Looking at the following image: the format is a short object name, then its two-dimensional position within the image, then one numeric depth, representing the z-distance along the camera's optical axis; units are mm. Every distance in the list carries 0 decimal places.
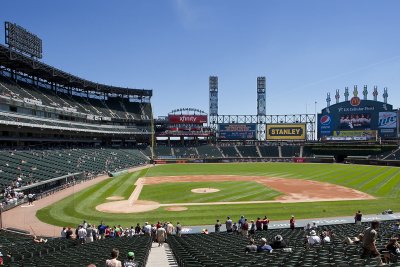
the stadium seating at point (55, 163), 40991
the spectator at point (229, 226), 22578
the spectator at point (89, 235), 20453
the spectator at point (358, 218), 24073
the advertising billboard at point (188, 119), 111750
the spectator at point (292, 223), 22984
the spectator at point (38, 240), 18062
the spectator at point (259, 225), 22562
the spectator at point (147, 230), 21855
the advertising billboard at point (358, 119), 87875
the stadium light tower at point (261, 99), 122444
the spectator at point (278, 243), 12920
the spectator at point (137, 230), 22969
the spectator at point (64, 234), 21581
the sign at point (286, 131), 107188
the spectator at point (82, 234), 19734
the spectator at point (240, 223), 21478
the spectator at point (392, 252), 8543
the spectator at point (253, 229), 21420
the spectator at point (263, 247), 11851
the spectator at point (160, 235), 19094
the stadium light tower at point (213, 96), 123000
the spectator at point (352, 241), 13348
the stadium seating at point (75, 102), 65363
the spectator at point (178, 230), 22891
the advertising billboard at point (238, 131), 111762
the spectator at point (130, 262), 8227
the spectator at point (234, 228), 22309
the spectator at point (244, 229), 20672
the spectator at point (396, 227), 18438
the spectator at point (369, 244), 8811
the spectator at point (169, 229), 22631
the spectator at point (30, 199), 35406
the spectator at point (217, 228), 23470
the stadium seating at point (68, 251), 11405
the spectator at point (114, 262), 7570
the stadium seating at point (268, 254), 9250
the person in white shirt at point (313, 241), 14177
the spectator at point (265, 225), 22688
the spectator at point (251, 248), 12273
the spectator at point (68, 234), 21094
